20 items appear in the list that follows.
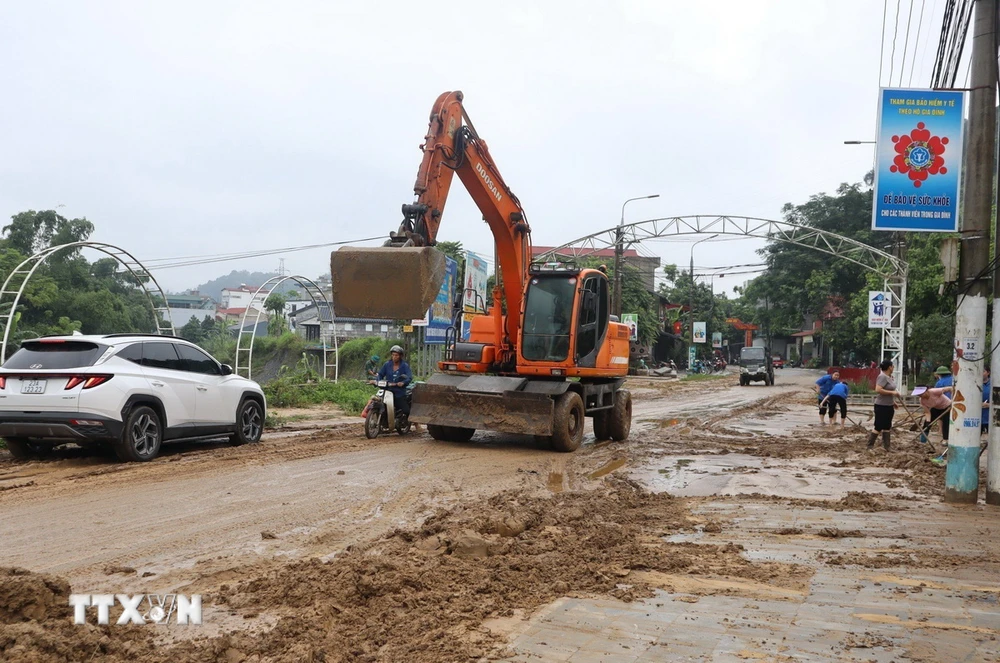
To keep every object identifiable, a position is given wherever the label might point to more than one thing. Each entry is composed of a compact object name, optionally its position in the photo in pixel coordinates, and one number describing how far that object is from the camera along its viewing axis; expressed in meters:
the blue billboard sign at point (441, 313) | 26.42
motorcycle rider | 14.03
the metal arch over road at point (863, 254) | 34.19
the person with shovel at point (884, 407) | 14.37
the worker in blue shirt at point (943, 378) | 15.26
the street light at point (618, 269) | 38.23
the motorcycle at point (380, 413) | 13.98
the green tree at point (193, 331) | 46.84
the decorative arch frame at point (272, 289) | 22.29
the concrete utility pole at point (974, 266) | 9.20
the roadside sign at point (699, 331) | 63.51
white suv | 9.60
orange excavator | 12.19
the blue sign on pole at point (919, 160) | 9.99
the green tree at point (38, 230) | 36.34
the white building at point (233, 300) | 131.18
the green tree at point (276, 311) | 44.30
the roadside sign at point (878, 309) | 33.59
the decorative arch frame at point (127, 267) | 14.97
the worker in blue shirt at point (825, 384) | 20.12
